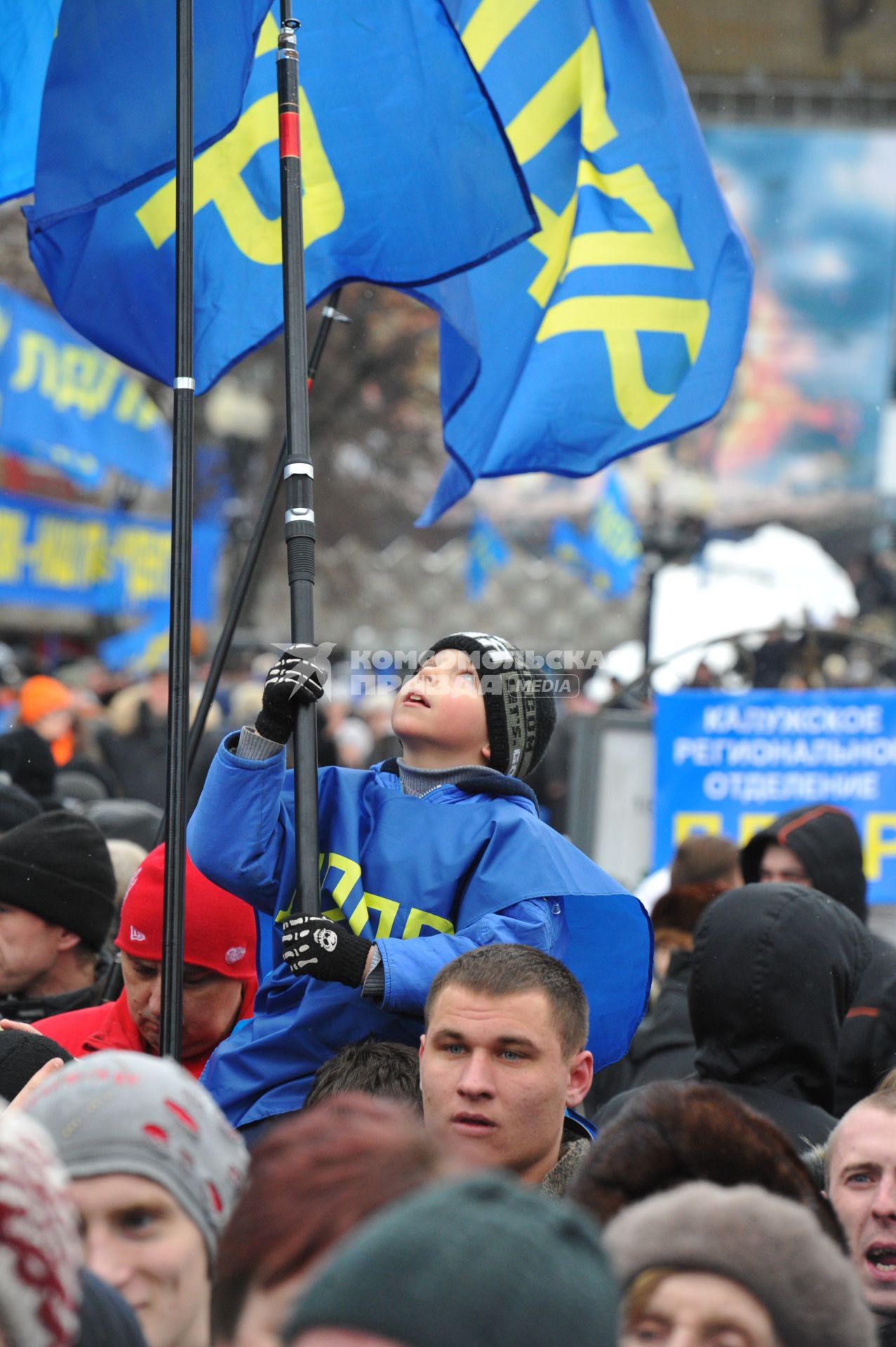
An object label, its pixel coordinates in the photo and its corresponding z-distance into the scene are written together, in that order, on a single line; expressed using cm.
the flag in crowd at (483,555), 4559
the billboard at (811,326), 6100
